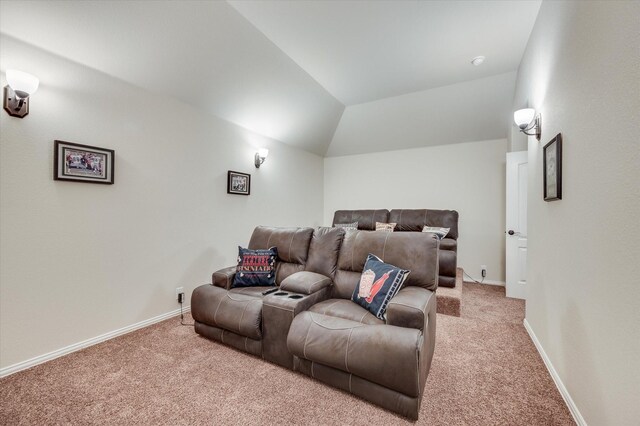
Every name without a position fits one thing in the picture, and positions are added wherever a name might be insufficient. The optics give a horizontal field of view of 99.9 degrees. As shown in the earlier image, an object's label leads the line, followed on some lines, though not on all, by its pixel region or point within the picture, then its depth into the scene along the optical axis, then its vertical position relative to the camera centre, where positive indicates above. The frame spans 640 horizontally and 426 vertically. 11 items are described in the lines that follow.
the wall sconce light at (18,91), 1.80 +0.83
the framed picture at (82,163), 2.14 +0.41
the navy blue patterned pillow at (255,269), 2.54 -0.52
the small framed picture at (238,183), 3.66 +0.44
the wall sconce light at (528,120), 2.41 +0.90
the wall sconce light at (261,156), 4.05 +0.89
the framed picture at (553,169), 1.81 +0.36
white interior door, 3.54 -0.08
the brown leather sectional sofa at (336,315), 1.47 -0.69
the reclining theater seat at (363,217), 4.91 -0.02
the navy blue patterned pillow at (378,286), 1.87 -0.50
